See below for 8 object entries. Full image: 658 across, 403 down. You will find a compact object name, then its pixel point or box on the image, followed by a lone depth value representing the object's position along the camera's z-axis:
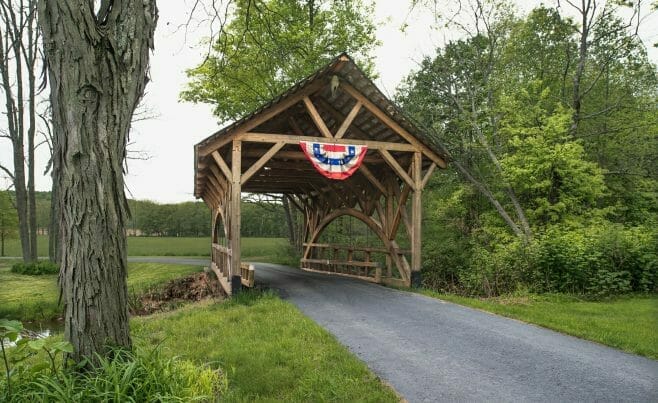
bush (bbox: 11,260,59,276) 14.89
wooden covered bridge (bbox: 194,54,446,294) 8.91
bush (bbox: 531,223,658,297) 9.05
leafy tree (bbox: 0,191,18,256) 24.77
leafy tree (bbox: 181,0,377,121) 18.61
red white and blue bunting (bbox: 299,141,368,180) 9.29
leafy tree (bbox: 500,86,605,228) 11.73
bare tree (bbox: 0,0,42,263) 15.80
